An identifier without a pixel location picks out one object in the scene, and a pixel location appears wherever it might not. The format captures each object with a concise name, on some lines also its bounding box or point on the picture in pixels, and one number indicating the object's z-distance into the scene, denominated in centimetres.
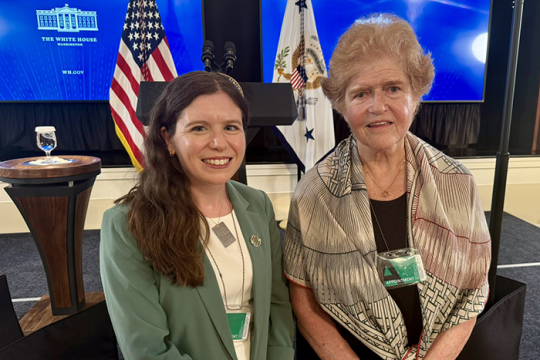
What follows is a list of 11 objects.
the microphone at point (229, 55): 191
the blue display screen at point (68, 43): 354
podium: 196
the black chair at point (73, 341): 103
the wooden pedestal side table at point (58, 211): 194
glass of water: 210
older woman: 111
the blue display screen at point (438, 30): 379
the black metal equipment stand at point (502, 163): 147
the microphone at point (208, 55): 187
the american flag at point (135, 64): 340
